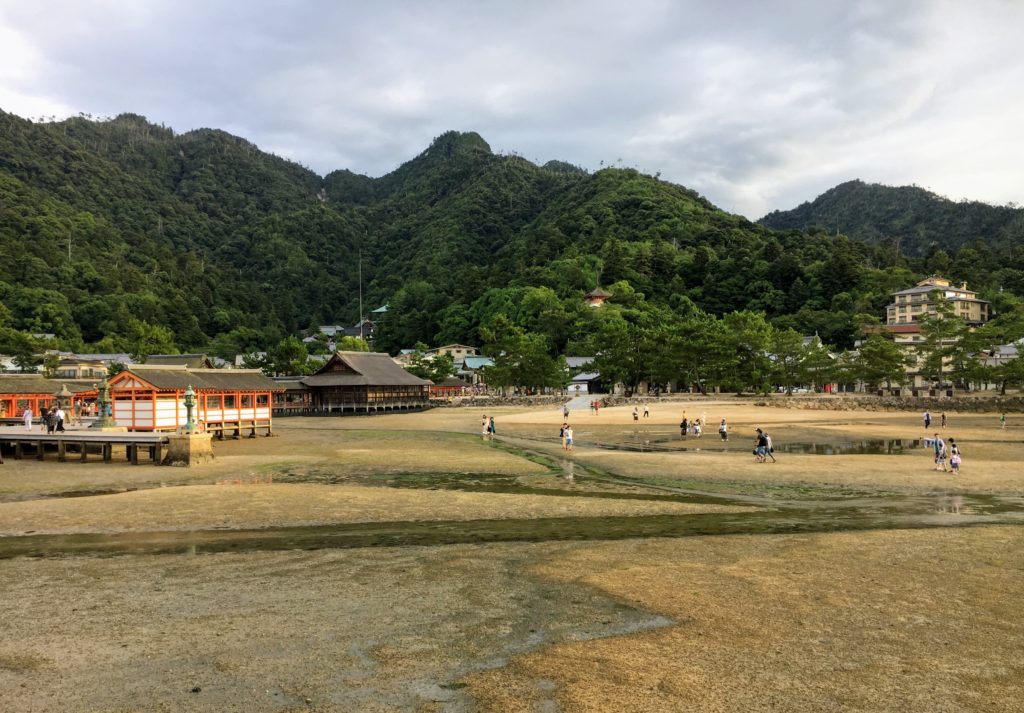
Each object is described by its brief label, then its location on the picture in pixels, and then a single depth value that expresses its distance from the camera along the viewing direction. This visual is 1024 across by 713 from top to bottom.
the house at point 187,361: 46.75
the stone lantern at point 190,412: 24.58
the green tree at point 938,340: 64.62
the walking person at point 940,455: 22.44
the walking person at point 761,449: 24.92
